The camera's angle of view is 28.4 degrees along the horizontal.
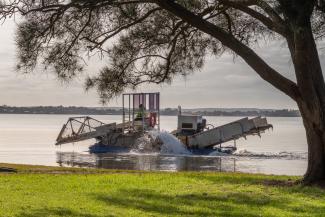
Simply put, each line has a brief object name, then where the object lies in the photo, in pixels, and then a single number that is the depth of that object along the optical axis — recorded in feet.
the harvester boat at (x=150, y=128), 137.69
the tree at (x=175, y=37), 47.47
